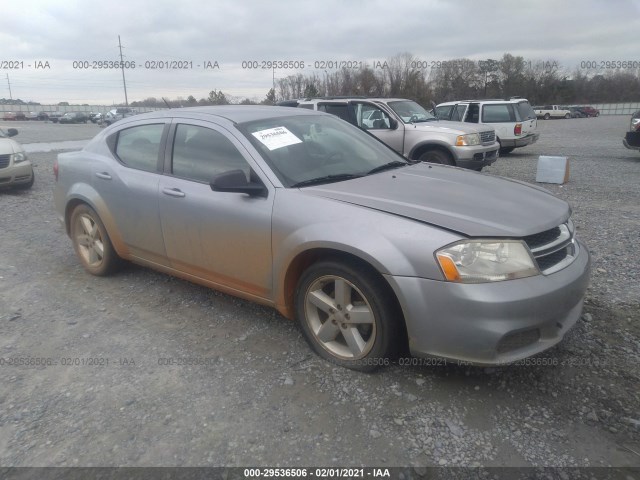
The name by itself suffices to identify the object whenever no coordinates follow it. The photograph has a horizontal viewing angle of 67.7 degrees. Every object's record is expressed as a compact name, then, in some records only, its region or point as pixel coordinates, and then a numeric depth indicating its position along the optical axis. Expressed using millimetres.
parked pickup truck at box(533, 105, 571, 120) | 52700
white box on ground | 9078
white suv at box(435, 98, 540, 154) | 14273
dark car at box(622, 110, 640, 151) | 12500
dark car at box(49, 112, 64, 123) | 51294
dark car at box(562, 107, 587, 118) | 55219
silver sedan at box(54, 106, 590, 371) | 2463
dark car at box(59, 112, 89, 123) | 47500
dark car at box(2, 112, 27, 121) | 54094
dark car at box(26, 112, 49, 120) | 55669
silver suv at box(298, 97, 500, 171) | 9211
